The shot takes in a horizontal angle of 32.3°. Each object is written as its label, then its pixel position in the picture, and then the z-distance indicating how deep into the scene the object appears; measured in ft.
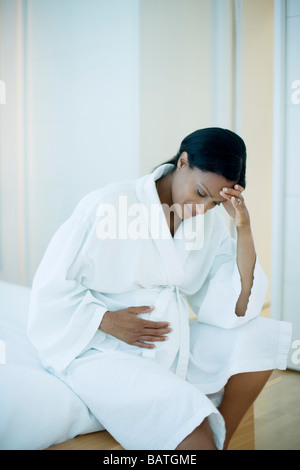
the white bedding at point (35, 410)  3.43
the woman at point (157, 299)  3.91
